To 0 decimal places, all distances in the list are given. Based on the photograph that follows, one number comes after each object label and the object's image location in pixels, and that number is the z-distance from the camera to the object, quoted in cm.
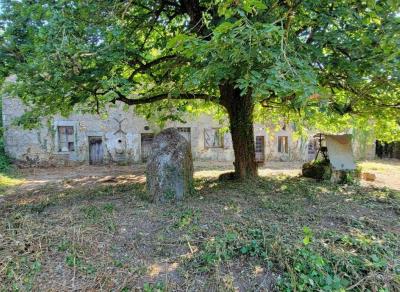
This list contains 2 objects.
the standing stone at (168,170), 477
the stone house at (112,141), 1280
